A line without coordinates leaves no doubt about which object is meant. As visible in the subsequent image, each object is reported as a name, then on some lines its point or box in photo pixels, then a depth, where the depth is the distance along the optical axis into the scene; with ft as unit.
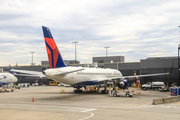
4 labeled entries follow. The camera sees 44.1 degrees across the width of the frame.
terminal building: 188.85
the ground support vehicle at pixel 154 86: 167.12
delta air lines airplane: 101.50
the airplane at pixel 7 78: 187.19
